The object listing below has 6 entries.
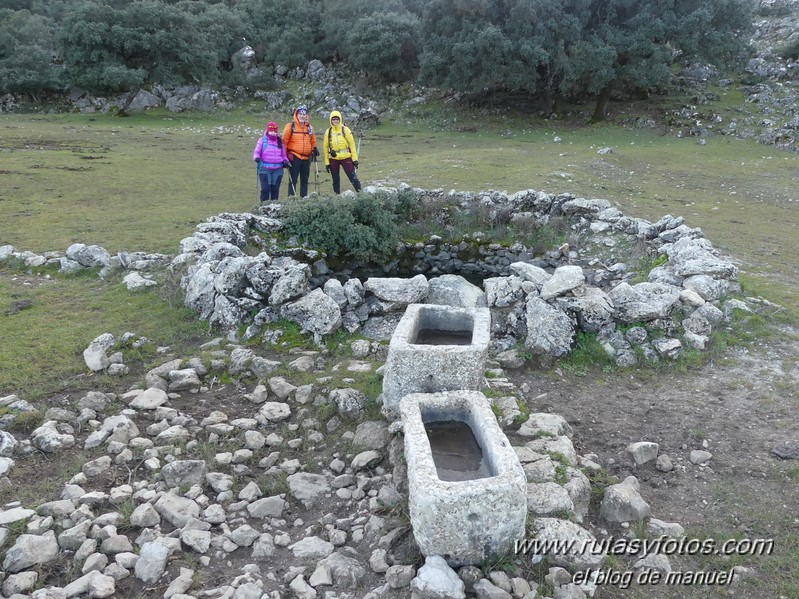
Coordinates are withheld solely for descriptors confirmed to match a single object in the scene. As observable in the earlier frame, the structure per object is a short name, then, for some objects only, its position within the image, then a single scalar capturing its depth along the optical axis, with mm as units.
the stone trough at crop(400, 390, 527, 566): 3721
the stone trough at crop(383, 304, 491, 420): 5328
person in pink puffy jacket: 11758
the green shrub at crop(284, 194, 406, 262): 10539
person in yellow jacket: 11898
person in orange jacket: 12039
